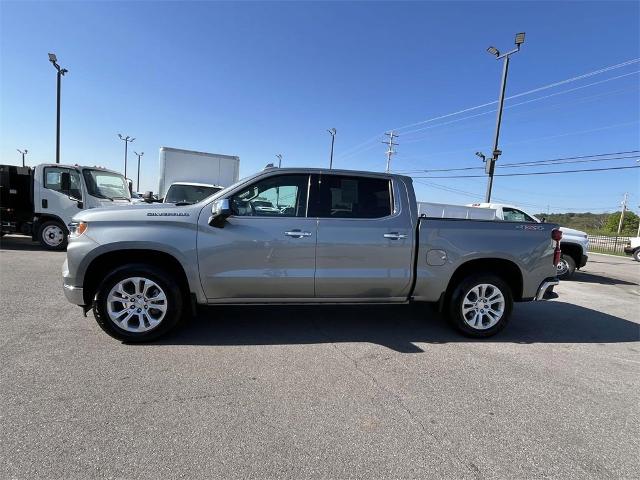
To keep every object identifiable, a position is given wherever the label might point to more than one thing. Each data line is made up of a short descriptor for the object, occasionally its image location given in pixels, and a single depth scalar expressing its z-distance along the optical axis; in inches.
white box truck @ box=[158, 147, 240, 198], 470.6
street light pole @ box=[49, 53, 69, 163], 665.6
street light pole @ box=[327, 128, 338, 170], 1400.1
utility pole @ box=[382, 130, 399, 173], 1685.9
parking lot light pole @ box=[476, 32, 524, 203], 626.8
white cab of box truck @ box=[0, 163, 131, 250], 383.9
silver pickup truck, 154.7
